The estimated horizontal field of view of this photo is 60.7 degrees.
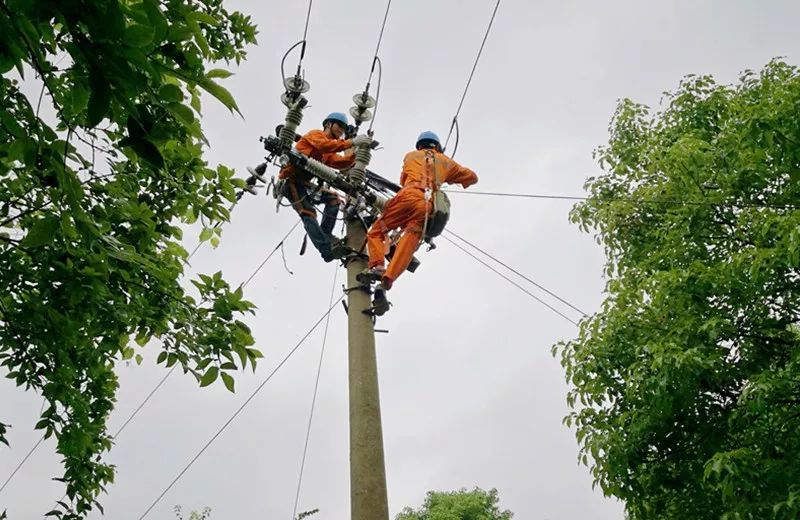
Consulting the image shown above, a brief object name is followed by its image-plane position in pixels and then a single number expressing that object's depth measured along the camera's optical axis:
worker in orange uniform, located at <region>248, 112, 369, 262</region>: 5.30
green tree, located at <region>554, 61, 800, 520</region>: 4.54
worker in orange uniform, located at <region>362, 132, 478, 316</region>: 4.52
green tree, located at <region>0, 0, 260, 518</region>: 1.41
